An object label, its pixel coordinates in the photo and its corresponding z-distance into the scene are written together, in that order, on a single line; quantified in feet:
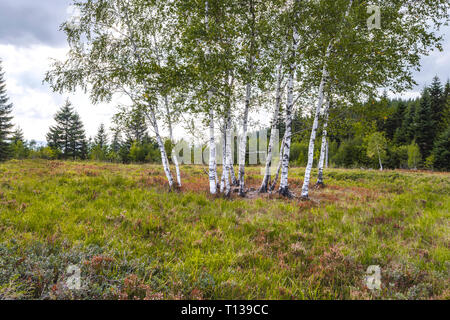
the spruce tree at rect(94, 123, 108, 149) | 219.26
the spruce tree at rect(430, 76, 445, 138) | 160.25
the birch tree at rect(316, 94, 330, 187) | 41.25
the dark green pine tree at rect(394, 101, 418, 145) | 158.52
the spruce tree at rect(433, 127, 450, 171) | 126.00
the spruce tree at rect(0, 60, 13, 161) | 130.36
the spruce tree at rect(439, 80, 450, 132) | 146.90
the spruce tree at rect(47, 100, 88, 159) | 163.73
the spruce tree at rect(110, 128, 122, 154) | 233.04
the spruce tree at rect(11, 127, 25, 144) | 199.21
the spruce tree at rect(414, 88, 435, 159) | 147.54
